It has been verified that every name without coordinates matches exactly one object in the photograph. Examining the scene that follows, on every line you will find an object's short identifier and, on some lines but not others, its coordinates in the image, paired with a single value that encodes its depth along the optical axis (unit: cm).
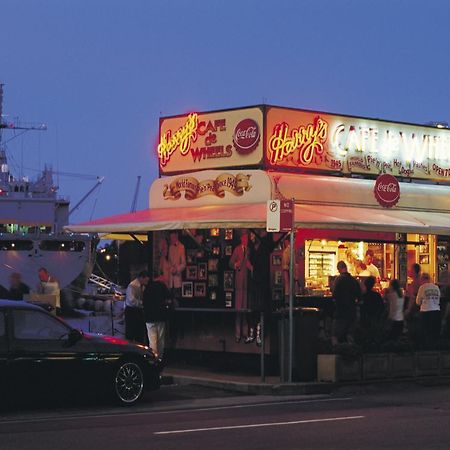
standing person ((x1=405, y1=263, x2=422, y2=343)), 1902
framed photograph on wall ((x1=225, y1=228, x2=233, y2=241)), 2055
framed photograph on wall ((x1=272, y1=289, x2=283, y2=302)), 1983
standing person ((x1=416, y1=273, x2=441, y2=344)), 1978
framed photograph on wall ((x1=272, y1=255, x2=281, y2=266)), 1988
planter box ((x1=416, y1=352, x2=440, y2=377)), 1828
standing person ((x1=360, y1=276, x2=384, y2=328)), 1934
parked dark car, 1360
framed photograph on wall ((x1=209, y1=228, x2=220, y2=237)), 2077
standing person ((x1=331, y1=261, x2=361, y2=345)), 1841
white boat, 5694
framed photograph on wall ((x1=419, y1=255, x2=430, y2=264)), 2341
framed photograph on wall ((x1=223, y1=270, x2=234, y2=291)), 2044
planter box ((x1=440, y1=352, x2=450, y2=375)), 1867
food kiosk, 2002
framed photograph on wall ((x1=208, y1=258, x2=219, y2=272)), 2077
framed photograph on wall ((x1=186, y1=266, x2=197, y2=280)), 2111
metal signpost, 1689
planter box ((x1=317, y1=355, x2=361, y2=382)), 1700
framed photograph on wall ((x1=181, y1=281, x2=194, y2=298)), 2112
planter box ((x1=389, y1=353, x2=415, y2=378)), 1783
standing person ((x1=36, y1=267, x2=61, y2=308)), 2308
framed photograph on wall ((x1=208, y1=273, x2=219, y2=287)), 2070
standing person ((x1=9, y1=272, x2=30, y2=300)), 2031
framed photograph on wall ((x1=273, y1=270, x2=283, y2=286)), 1984
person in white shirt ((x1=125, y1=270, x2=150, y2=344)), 1958
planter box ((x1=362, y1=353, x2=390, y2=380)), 1741
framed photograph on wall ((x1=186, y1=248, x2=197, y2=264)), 2123
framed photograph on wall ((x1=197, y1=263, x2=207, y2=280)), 2092
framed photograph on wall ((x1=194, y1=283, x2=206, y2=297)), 2091
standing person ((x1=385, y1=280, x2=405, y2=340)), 1933
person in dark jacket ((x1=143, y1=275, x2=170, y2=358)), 1911
